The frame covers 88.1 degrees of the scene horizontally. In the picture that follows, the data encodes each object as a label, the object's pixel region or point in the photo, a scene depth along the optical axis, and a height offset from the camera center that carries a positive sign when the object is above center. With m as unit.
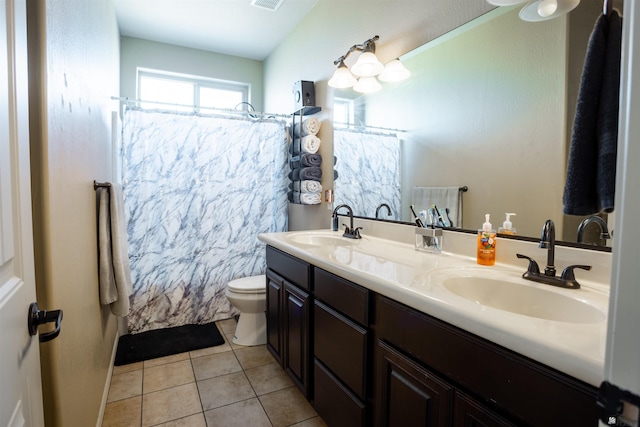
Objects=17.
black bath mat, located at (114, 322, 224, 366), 2.31 -1.11
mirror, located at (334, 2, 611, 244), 1.17 +0.35
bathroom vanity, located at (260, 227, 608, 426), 0.66 -0.39
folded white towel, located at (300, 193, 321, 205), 2.58 -0.03
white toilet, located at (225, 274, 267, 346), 2.44 -0.85
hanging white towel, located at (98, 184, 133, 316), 1.67 -0.29
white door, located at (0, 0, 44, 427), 0.60 -0.09
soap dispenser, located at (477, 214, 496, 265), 1.29 -0.19
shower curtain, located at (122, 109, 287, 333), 2.59 -0.10
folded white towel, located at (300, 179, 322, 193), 2.56 +0.07
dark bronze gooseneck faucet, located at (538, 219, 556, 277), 1.08 -0.15
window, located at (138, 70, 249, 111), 3.49 +1.17
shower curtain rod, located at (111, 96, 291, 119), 2.47 +0.71
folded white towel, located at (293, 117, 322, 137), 2.60 +0.55
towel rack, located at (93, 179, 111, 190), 1.61 +0.04
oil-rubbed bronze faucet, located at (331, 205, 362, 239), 2.06 -0.21
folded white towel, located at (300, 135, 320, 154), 2.57 +0.40
